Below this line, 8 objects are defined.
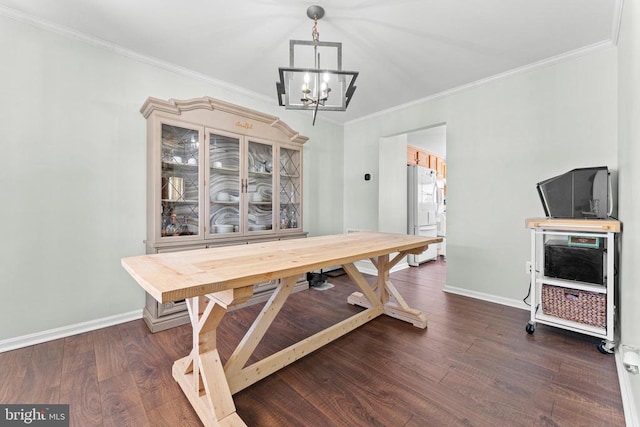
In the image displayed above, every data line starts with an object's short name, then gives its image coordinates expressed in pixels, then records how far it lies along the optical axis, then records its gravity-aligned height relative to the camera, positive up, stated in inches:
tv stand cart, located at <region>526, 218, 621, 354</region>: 71.3 -19.7
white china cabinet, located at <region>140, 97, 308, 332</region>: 89.6 +13.0
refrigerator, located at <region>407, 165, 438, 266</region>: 180.5 +2.6
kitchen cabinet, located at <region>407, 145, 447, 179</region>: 195.9 +42.2
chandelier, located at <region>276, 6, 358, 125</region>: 62.8 +31.6
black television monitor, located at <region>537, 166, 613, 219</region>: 77.3 +5.2
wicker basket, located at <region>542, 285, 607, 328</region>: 73.3 -27.8
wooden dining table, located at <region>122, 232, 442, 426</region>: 40.9 -11.5
